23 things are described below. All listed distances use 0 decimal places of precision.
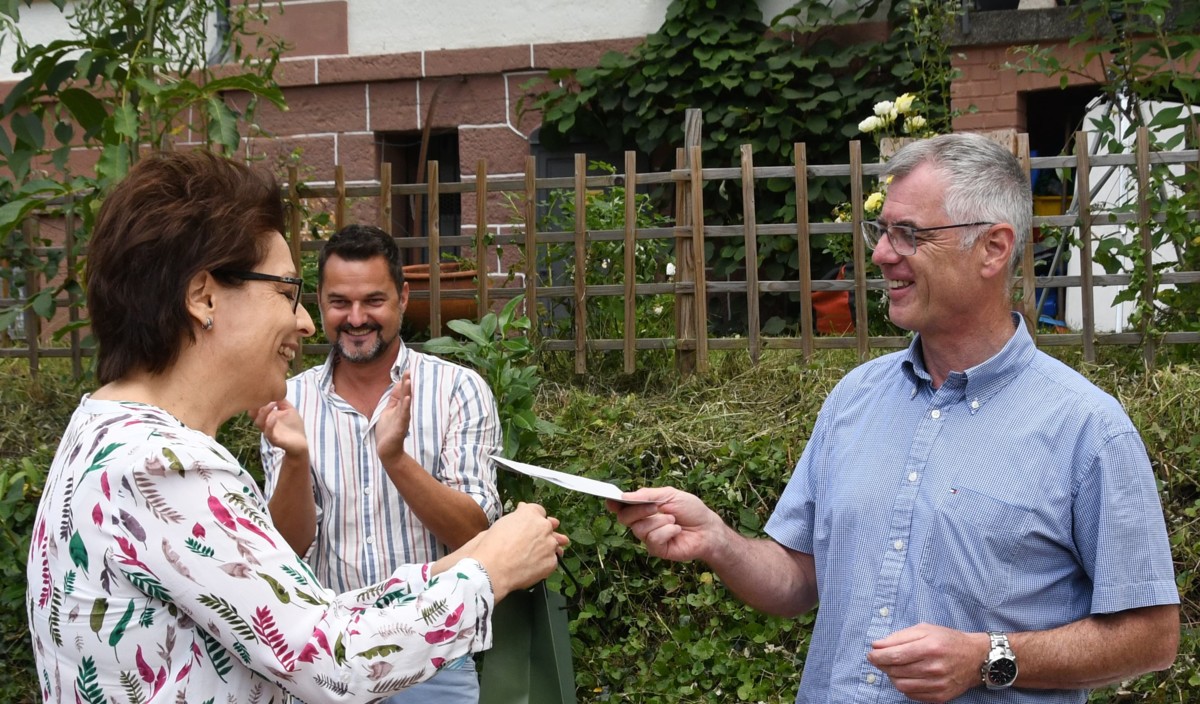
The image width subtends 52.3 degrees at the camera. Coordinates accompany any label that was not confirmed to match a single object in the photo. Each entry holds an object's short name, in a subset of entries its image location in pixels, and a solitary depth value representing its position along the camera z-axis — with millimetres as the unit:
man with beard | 3031
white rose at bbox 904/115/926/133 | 5770
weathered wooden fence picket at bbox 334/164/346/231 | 5732
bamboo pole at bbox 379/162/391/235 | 5551
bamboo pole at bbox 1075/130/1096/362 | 5008
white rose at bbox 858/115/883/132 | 5805
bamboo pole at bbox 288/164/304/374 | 5734
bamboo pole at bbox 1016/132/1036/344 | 5066
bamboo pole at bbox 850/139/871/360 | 5223
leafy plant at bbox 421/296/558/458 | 3826
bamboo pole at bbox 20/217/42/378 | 5945
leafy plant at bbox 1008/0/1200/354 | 4977
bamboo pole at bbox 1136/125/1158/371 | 4969
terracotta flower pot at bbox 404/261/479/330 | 5801
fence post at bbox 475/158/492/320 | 5543
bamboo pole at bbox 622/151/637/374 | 5336
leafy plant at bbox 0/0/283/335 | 4695
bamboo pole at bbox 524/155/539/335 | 5523
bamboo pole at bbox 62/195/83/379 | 5465
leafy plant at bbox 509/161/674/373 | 5691
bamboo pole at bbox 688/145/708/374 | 5426
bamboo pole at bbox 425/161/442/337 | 5598
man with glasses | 2010
